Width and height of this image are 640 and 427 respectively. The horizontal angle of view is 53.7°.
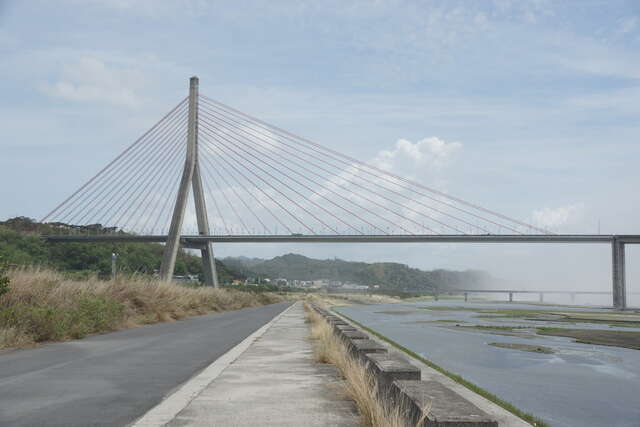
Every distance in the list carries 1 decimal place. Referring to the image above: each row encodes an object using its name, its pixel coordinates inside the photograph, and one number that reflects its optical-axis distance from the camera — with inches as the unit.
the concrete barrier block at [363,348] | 393.1
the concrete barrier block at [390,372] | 285.3
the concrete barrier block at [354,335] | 497.7
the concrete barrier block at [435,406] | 198.1
